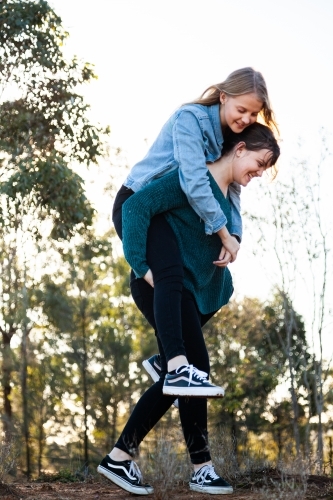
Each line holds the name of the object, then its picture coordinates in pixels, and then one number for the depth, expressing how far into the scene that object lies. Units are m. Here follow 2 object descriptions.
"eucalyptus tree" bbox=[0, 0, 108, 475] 12.93
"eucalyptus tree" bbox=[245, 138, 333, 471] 14.38
